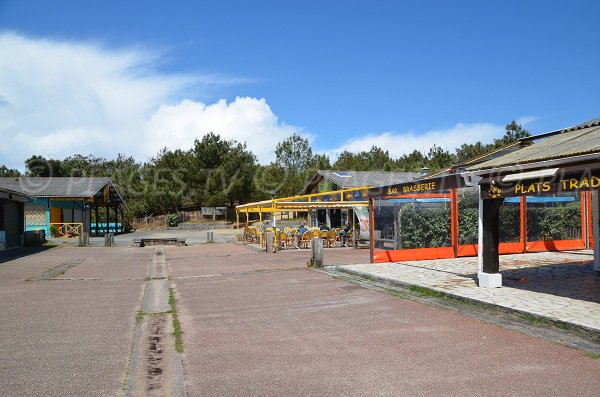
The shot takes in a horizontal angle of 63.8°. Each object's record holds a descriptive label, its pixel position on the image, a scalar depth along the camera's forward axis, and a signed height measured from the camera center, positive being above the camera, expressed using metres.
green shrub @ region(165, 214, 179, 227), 45.38 -0.53
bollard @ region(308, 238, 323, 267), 13.73 -1.14
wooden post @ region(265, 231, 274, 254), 19.81 -1.16
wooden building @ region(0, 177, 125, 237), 33.78 +1.20
